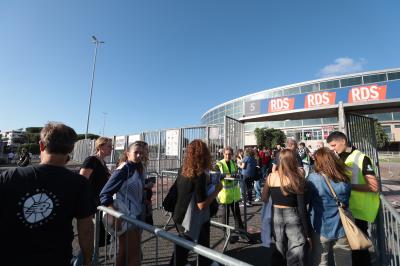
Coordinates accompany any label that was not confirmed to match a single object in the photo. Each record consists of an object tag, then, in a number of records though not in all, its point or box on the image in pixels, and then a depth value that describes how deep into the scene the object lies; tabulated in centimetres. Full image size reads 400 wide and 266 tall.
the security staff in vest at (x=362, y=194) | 310
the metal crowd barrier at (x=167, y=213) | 434
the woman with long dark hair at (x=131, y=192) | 281
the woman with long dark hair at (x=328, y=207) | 291
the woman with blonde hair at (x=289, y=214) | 301
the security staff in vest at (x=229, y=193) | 502
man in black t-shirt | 154
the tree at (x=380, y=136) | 4354
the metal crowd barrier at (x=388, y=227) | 310
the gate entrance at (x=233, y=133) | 799
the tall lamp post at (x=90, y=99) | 2840
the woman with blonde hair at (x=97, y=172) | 326
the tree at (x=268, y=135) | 5406
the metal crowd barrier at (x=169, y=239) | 136
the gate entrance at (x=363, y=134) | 696
